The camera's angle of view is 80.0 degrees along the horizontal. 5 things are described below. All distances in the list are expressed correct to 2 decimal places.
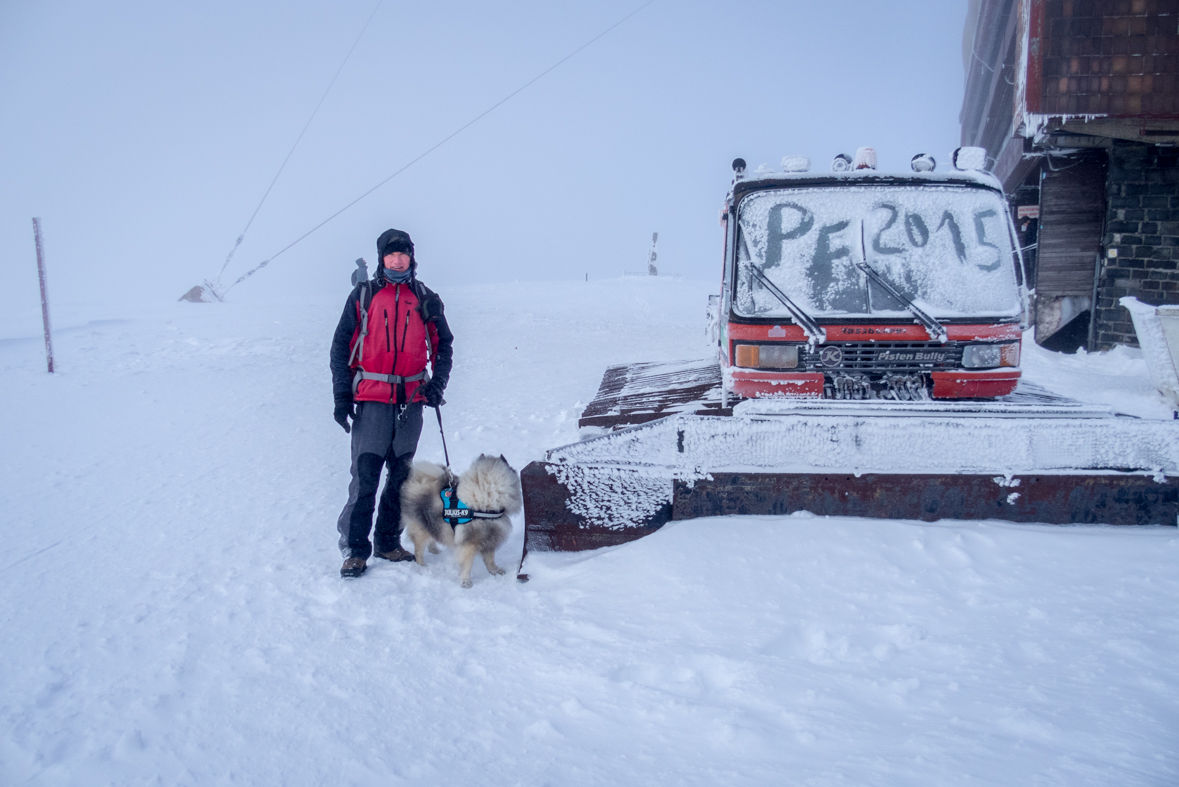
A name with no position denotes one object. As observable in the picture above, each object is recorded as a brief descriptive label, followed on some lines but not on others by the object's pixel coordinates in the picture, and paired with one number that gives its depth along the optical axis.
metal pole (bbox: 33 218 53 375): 9.89
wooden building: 10.45
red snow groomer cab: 4.14
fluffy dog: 3.71
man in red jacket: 3.86
